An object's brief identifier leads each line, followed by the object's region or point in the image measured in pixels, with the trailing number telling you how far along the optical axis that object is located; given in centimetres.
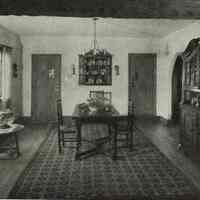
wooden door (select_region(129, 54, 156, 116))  865
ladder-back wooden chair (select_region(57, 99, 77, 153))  504
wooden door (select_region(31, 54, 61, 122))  845
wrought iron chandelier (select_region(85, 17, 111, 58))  829
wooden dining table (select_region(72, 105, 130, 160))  470
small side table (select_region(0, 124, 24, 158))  440
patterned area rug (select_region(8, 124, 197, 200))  320
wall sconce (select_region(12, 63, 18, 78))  746
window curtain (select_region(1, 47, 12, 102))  674
